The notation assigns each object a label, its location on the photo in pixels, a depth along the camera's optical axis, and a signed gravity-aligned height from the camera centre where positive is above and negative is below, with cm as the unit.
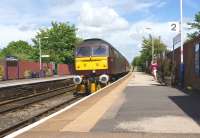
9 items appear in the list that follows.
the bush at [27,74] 4034 -64
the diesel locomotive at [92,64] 1602 +28
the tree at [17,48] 8082 +681
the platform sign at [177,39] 1677 +185
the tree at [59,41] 5852 +612
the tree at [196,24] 4983 +786
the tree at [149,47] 5109 +398
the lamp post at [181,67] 1600 +6
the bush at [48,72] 4697 -46
